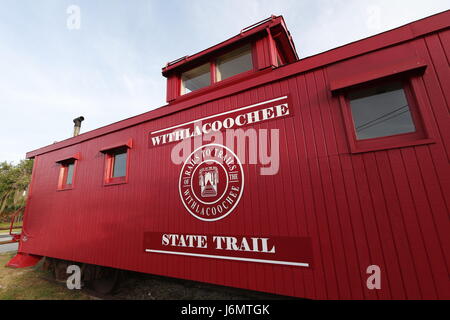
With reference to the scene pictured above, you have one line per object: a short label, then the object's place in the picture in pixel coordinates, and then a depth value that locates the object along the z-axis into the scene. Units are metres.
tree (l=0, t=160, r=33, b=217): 26.80
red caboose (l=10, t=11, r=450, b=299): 2.34
